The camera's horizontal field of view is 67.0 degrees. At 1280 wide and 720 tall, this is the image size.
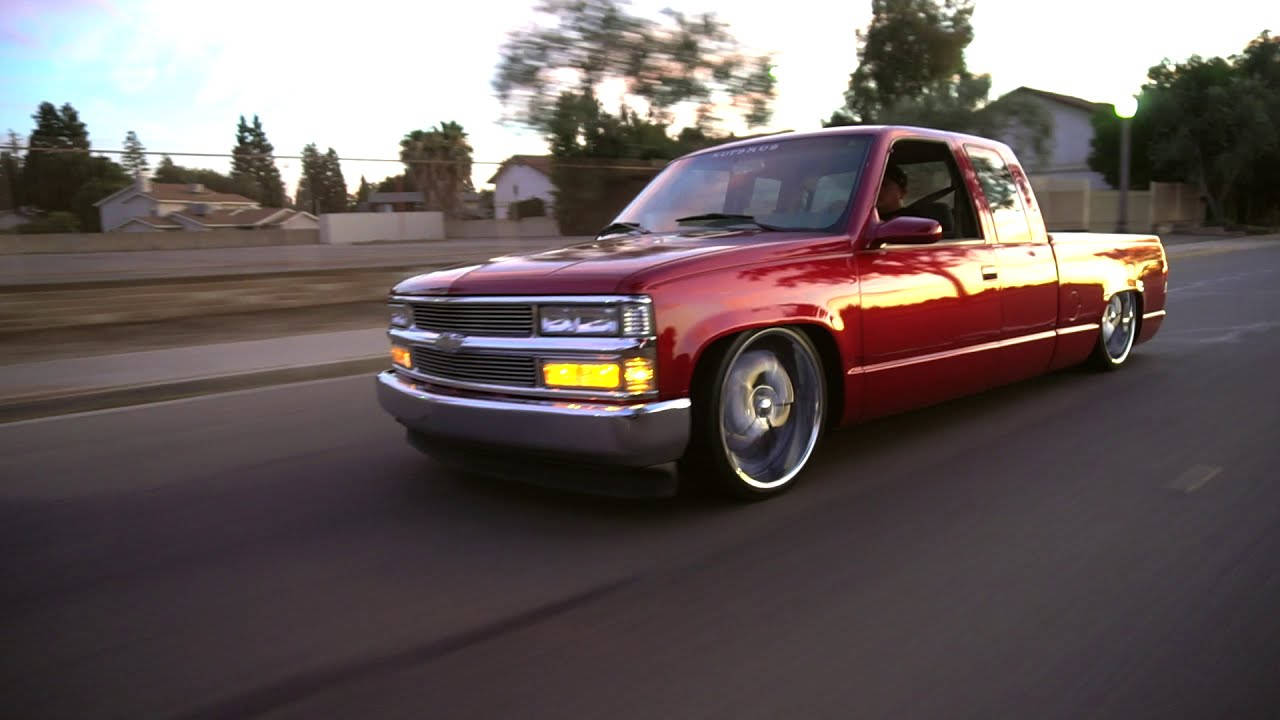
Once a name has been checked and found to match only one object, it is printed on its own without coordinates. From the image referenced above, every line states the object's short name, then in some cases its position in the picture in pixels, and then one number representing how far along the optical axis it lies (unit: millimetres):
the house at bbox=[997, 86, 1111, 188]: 47188
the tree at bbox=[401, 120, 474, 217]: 13359
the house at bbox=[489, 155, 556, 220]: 14023
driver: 4941
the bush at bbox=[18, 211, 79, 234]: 10055
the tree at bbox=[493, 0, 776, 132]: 14820
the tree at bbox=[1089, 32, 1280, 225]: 36906
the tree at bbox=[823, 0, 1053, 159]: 50000
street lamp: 23716
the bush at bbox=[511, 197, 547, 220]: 14094
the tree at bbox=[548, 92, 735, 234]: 14172
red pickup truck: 3695
